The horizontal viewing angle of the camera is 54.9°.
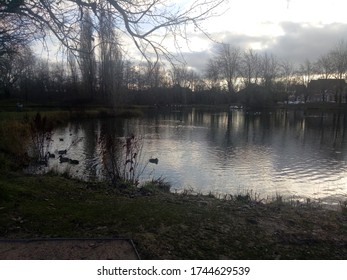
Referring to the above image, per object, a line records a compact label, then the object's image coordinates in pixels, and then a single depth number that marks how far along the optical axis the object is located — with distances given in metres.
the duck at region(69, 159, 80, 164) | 15.30
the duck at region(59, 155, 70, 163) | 15.71
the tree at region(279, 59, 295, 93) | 96.69
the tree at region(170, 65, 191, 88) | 102.01
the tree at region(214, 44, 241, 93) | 91.34
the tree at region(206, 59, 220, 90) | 96.87
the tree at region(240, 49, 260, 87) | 96.31
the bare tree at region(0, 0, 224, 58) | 6.55
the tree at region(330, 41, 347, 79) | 84.88
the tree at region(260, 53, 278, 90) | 93.19
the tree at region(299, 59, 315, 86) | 97.19
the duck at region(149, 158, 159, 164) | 15.67
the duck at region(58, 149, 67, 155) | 17.74
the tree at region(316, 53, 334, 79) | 88.75
